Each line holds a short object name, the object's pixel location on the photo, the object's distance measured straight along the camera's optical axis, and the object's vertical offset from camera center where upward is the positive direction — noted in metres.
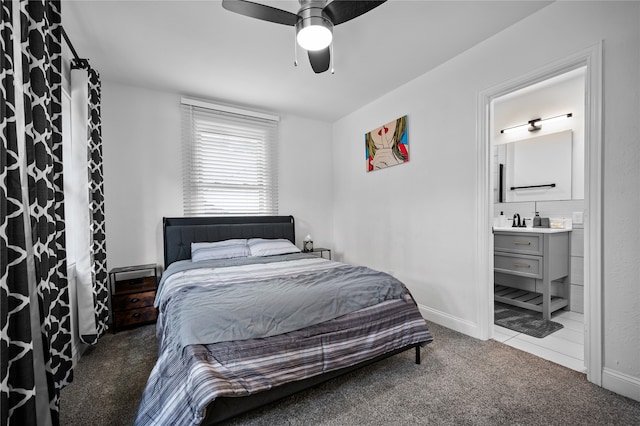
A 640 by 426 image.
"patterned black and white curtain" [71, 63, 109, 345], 2.37 -0.05
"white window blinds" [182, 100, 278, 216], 3.61 +0.63
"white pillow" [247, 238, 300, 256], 3.33 -0.47
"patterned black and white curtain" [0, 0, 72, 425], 1.07 -0.07
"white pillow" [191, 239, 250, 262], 3.12 -0.47
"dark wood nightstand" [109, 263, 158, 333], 2.86 -0.91
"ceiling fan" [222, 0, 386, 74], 1.66 +1.19
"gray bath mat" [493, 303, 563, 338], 2.76 -1.23
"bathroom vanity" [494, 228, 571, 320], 3.01 -0.64
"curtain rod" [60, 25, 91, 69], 2.39 +1.28
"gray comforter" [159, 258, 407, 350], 1.48 -0.57
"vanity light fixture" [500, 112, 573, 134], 3.45 +1.08
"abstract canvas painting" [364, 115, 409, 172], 3.33 +0.79
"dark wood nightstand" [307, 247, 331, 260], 4.29 -0.65
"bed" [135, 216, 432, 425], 1.33 -0.72
